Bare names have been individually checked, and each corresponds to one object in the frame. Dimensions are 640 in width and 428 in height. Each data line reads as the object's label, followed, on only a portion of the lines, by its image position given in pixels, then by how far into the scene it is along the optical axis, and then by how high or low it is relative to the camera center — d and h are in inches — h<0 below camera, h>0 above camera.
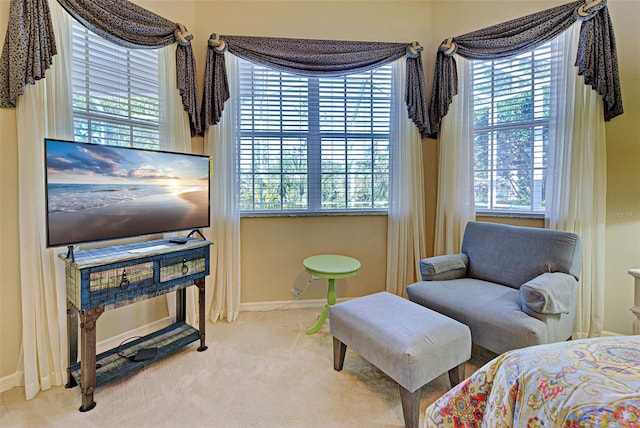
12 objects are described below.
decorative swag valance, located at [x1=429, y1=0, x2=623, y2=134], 84.6 +48.9
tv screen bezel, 60.5 -5.5
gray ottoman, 57.7 -30.0
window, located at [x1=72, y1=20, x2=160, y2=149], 79.6 +29.0
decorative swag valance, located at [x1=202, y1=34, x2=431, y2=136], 102.1 +48.8
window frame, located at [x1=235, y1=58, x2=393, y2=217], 115.6 +18.5
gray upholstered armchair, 66.9 -23.7
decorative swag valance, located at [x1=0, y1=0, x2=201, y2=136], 65.0 +40.2
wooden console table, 63.3 -21.6
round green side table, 92.0 -22.5
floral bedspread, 26.8 -18.8
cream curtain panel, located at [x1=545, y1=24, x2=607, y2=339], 87.8 +5.7
